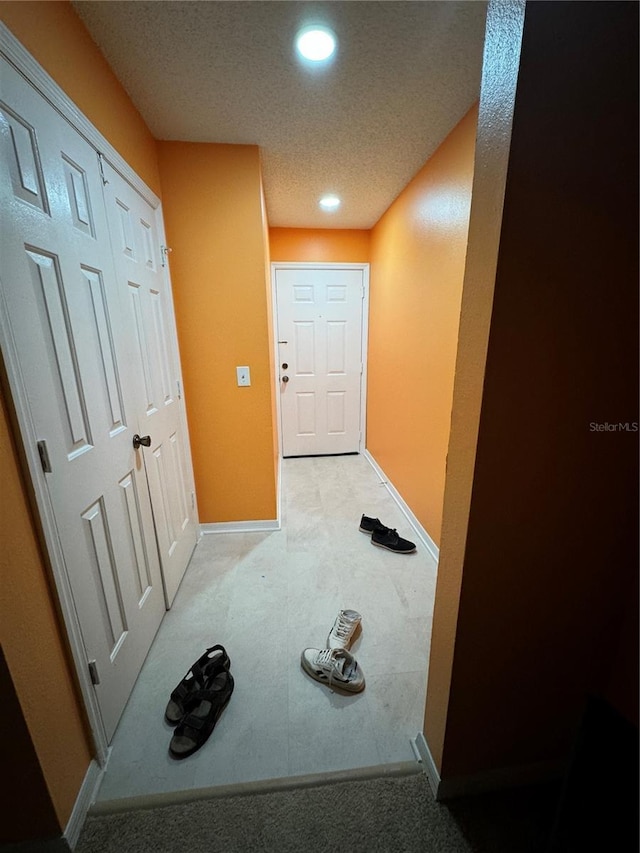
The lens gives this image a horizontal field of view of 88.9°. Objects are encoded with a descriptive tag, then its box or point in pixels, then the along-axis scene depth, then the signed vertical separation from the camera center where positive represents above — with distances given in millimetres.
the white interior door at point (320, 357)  3373 -147
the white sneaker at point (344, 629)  1431 -1249
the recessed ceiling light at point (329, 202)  2518 +1089
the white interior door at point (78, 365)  804 -59
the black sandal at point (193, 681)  1175 -1253
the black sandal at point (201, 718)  1077 -1271
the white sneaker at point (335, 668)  1268 -1264
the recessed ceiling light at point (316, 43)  1124 +1037
